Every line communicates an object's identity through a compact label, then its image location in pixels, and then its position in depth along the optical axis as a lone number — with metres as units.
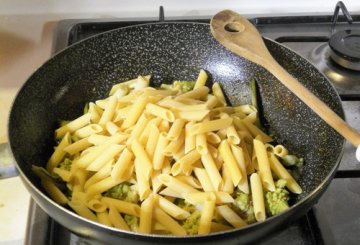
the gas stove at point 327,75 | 0.73
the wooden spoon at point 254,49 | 0.71
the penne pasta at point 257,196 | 0.72
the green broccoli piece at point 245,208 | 0.74
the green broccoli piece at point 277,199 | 0.74
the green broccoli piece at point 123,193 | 0.76
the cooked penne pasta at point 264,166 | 0.76
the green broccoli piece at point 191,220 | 0.71
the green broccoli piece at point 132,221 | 0.72
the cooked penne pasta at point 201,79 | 0.96
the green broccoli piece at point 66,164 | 0.82
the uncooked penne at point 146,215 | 0.69
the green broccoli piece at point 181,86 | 0.97
